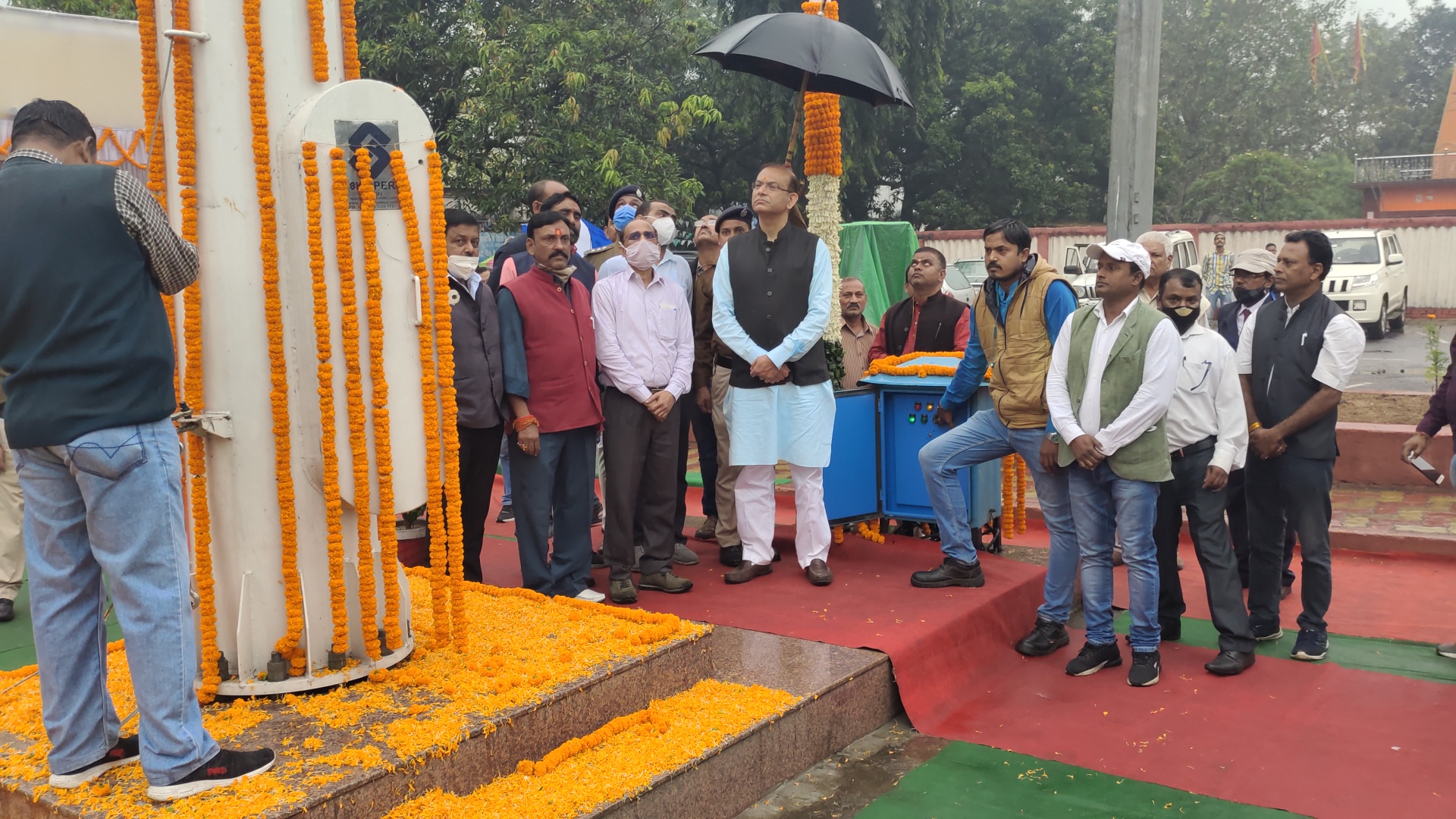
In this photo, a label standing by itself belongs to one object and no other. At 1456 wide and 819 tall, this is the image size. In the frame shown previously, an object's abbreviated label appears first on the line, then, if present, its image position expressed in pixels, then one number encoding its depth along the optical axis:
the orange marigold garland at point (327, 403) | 3.49
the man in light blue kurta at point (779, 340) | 5.53
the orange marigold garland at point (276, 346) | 3.45
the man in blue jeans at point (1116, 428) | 4.78
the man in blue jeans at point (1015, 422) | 5.25
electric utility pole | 8.55
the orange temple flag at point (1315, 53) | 36.38
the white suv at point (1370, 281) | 17.75
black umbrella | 6.22
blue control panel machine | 6.22
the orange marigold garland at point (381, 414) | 3.58
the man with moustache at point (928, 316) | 6.58
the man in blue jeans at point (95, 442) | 2.79
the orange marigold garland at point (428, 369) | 3.70
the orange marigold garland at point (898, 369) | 6.16
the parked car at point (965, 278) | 19.62
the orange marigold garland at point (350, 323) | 3.53
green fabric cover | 14.49
